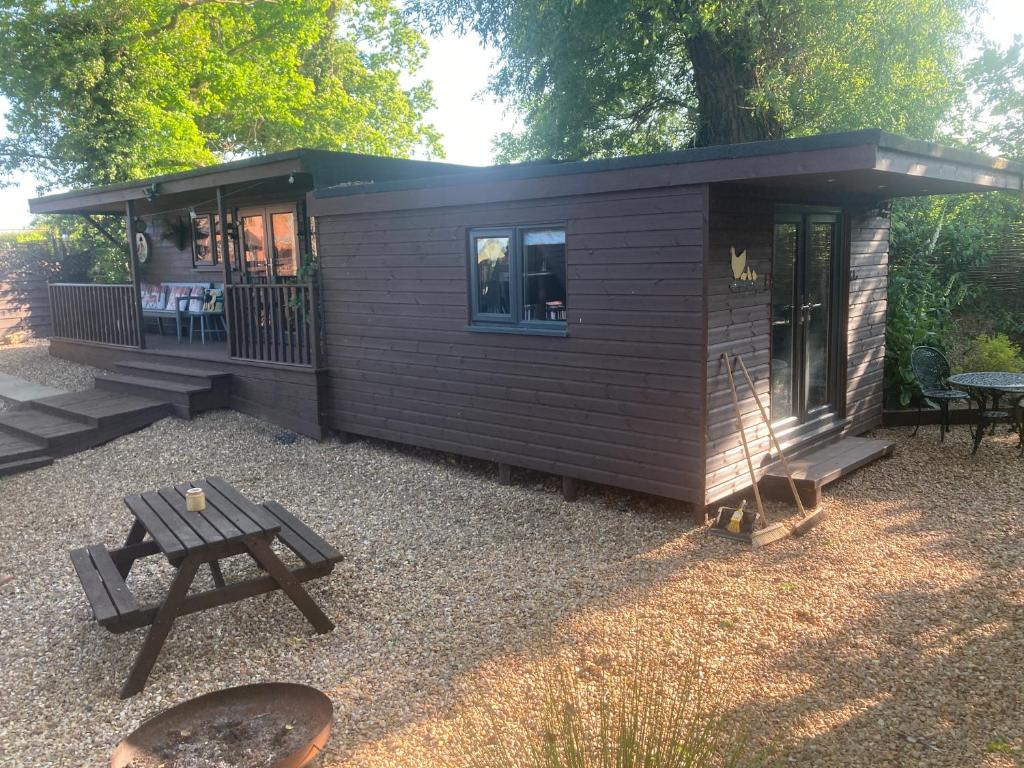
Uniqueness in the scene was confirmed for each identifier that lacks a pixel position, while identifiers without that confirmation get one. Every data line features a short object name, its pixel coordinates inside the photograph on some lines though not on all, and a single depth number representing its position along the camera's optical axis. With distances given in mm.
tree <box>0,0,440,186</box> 15703
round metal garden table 7074
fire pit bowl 3025
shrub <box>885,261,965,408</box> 8656
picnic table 3797
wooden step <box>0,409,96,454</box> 8141
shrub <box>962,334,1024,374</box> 8992
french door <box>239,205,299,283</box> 10680
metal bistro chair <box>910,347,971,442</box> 7703
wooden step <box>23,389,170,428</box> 8609
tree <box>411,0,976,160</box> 10883
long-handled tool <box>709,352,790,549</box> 5359
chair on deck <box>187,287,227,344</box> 11562
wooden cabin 5527
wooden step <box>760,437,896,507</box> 5918
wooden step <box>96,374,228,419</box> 9015
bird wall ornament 5738
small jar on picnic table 4293
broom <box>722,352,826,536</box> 5551
